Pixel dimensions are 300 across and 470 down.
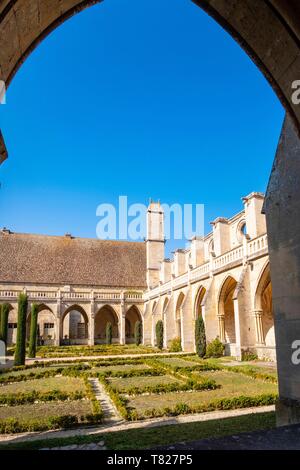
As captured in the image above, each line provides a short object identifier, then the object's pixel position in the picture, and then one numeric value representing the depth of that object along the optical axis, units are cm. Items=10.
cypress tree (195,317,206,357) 2059
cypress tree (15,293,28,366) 1875
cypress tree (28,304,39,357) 2333
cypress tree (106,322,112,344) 3469
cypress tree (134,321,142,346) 3558
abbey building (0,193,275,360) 1877
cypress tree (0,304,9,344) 2182
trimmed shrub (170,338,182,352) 2595
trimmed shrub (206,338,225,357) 2017
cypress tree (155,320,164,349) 2945
